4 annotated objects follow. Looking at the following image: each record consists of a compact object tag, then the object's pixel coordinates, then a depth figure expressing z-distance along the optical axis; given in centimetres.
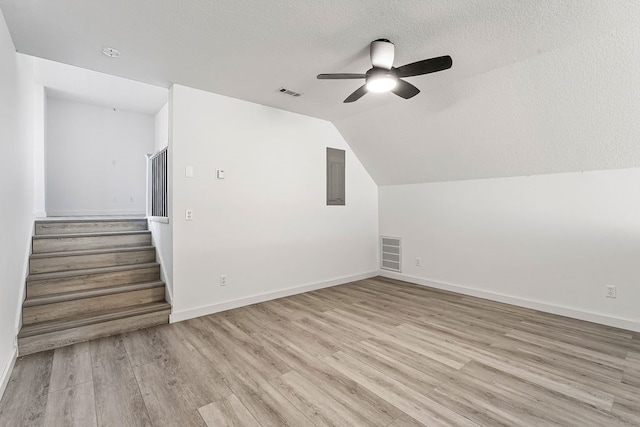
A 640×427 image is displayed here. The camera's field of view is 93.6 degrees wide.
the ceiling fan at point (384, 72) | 244
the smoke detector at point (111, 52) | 272
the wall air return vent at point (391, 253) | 530
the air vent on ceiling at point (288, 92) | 360
